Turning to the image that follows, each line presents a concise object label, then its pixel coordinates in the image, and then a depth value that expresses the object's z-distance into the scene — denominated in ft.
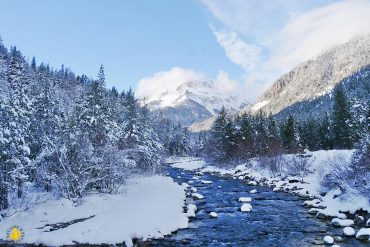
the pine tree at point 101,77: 165.68
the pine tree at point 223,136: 281.54
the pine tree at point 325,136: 267.12
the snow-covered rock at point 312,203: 123.22
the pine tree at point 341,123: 240.12
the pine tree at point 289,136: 262.88
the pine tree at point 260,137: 271.10
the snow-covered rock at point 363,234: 82.05
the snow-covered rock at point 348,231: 85.05
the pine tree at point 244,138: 272.31
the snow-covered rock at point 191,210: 109.28
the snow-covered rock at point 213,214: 109.91
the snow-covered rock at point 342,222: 94.07
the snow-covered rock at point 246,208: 119.99
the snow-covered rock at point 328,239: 80.38
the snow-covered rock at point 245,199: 136.99
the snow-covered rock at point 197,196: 142.31
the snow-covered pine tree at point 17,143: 96.73
